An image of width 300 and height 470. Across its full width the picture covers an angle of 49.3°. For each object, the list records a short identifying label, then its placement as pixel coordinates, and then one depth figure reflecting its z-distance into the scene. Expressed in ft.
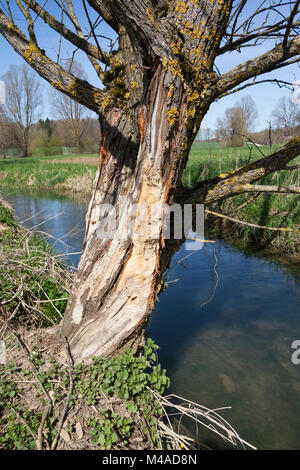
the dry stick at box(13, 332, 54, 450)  6.42
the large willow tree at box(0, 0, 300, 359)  6.47
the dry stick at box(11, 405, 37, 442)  6.57
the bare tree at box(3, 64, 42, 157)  136.36
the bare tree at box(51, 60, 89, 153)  143.33
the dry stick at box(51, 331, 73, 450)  6.51
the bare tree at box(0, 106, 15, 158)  132.87
